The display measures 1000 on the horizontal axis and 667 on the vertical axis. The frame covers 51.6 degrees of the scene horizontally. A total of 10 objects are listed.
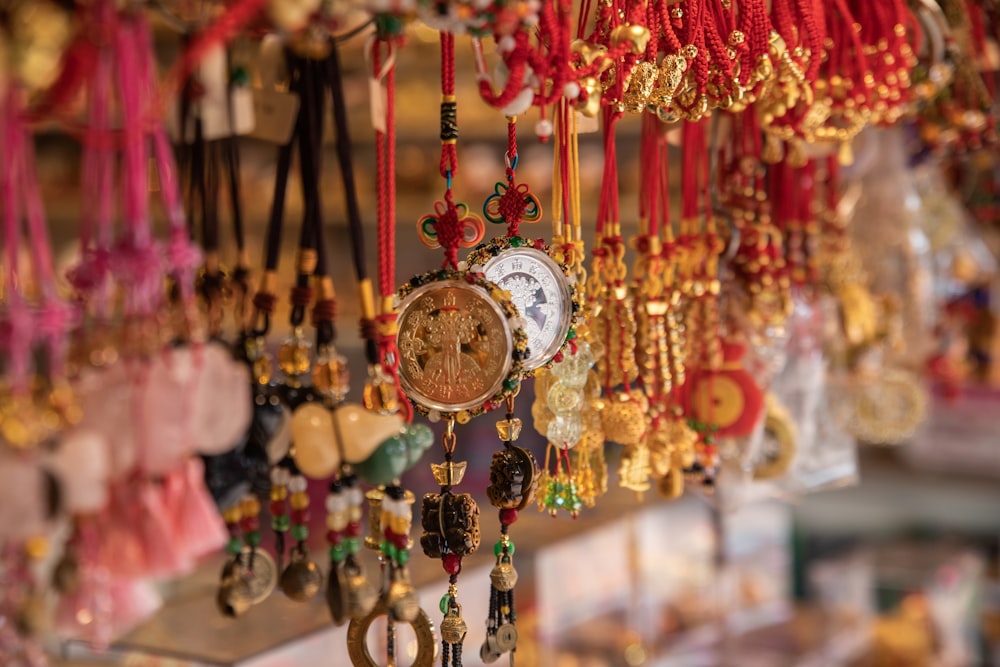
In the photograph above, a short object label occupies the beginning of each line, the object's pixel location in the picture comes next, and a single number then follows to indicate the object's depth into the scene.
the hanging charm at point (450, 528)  0.85
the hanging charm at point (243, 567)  0.66
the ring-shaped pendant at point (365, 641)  0.89
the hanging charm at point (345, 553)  0.66
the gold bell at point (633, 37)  0.78
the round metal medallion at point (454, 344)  0.81
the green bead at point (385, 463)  0.64
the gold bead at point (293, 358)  0.69
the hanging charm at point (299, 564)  0.68
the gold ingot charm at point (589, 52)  0.78
